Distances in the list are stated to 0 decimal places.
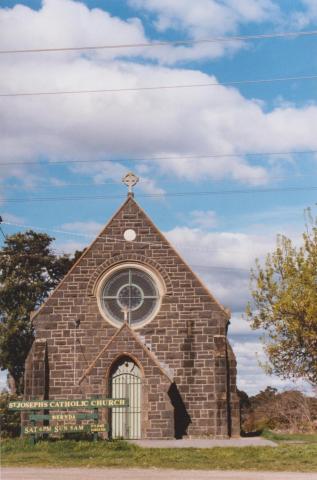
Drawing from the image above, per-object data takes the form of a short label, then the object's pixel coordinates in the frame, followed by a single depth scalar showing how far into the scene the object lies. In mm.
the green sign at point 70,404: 23578
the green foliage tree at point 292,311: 29203
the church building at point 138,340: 28922
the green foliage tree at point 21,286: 42188
